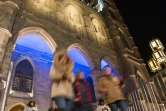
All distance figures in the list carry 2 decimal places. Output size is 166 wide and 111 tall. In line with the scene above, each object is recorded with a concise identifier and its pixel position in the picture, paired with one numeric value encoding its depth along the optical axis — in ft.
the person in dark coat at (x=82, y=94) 13.15
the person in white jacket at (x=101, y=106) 23.68
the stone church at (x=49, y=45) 34.17
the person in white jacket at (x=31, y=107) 22.40
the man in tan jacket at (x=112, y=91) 14.35
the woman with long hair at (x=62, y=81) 10.55
